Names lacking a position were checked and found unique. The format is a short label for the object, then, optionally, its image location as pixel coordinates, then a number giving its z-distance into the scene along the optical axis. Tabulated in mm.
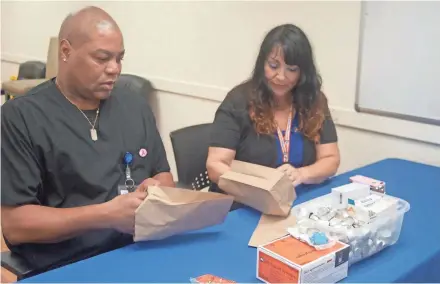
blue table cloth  1187
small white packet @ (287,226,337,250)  1152
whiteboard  2164
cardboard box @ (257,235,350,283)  1078
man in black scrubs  1366
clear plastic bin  1224
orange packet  1125
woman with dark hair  1874
